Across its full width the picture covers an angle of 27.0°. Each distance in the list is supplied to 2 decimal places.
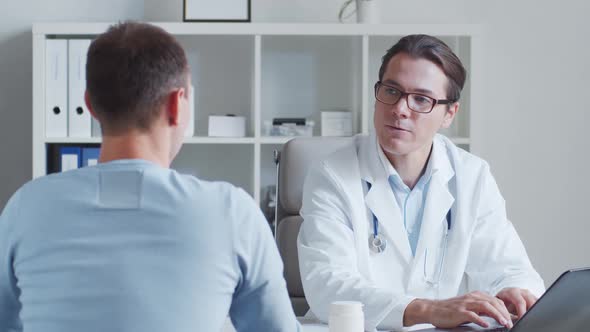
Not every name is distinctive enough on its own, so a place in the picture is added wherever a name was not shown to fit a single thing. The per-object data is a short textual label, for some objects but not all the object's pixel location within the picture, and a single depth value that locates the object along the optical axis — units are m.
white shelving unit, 4.06
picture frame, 3.90
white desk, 2.40
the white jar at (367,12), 3.91
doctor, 2.81
